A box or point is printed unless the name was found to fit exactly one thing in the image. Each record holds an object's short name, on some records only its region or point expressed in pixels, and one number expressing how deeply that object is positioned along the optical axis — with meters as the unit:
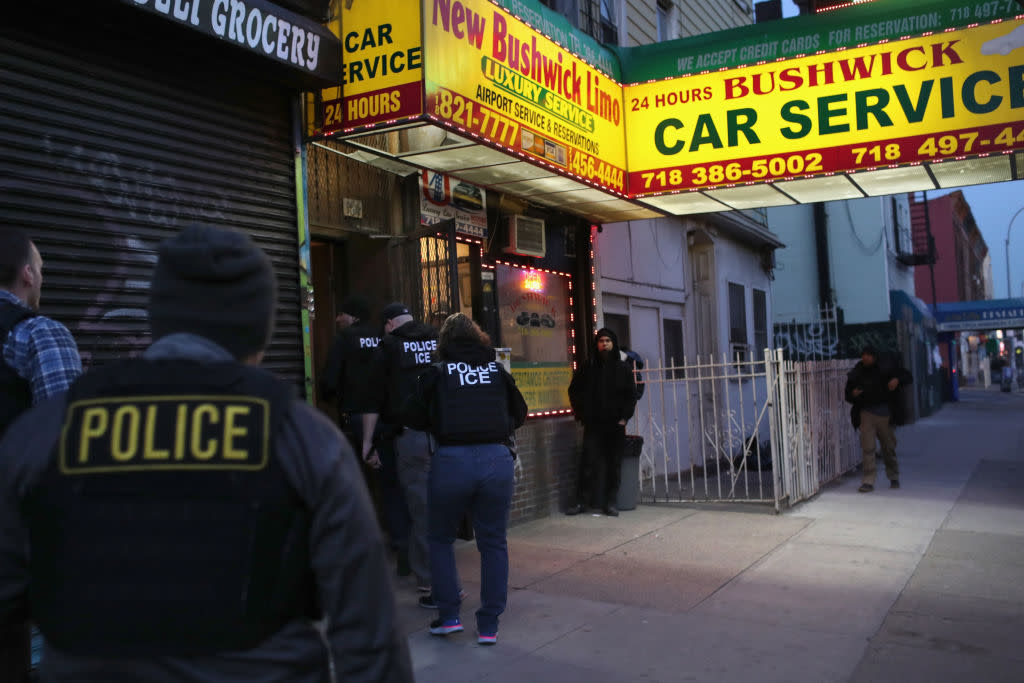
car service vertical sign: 6.20
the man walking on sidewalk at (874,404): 10.82
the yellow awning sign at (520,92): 6.47
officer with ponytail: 5.12
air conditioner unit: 9.15
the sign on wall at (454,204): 8.01
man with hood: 9.30
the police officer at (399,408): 5.96
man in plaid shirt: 2.91
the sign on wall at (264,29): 5.16
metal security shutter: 4.83
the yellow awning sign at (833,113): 7.84
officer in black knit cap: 1.61
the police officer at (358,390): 6.46
